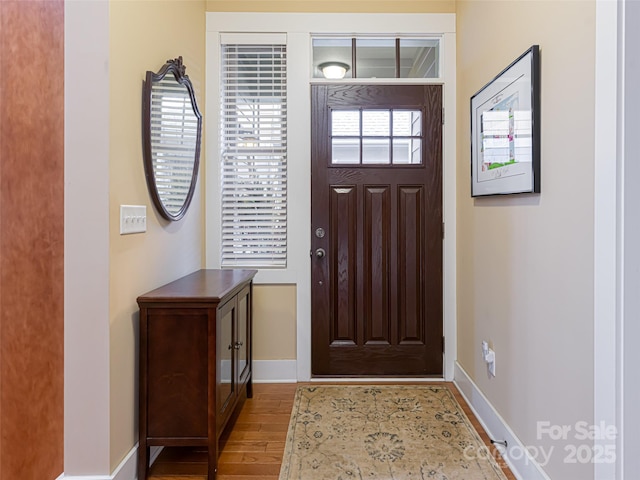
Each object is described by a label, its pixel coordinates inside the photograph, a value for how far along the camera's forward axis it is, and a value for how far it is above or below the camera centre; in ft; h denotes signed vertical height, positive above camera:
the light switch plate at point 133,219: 5.49 +0.29
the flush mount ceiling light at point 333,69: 9.62 +4.11
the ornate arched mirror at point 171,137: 6.26 +1.82
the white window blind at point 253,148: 9.62 +2.20
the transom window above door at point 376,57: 9.60 +4.42
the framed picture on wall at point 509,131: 5.46 +1.74
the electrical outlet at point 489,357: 7.01 -2.11
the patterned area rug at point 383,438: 6.06 -3.44
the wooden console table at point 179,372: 5.75 -1.92
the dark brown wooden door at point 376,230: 9.46 +0.23
